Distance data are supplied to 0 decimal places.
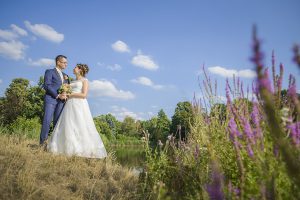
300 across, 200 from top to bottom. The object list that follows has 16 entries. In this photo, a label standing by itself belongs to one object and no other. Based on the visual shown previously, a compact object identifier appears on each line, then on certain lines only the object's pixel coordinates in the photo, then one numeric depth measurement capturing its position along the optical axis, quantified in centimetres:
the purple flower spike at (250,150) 248
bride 830
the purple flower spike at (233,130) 260
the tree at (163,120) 7157
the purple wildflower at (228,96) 292
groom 895
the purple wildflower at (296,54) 108
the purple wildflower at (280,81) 273
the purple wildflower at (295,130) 214
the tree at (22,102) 3834
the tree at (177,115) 6115
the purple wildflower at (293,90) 193
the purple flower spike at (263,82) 104
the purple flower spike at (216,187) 176
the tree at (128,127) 9519
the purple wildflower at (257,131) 264
